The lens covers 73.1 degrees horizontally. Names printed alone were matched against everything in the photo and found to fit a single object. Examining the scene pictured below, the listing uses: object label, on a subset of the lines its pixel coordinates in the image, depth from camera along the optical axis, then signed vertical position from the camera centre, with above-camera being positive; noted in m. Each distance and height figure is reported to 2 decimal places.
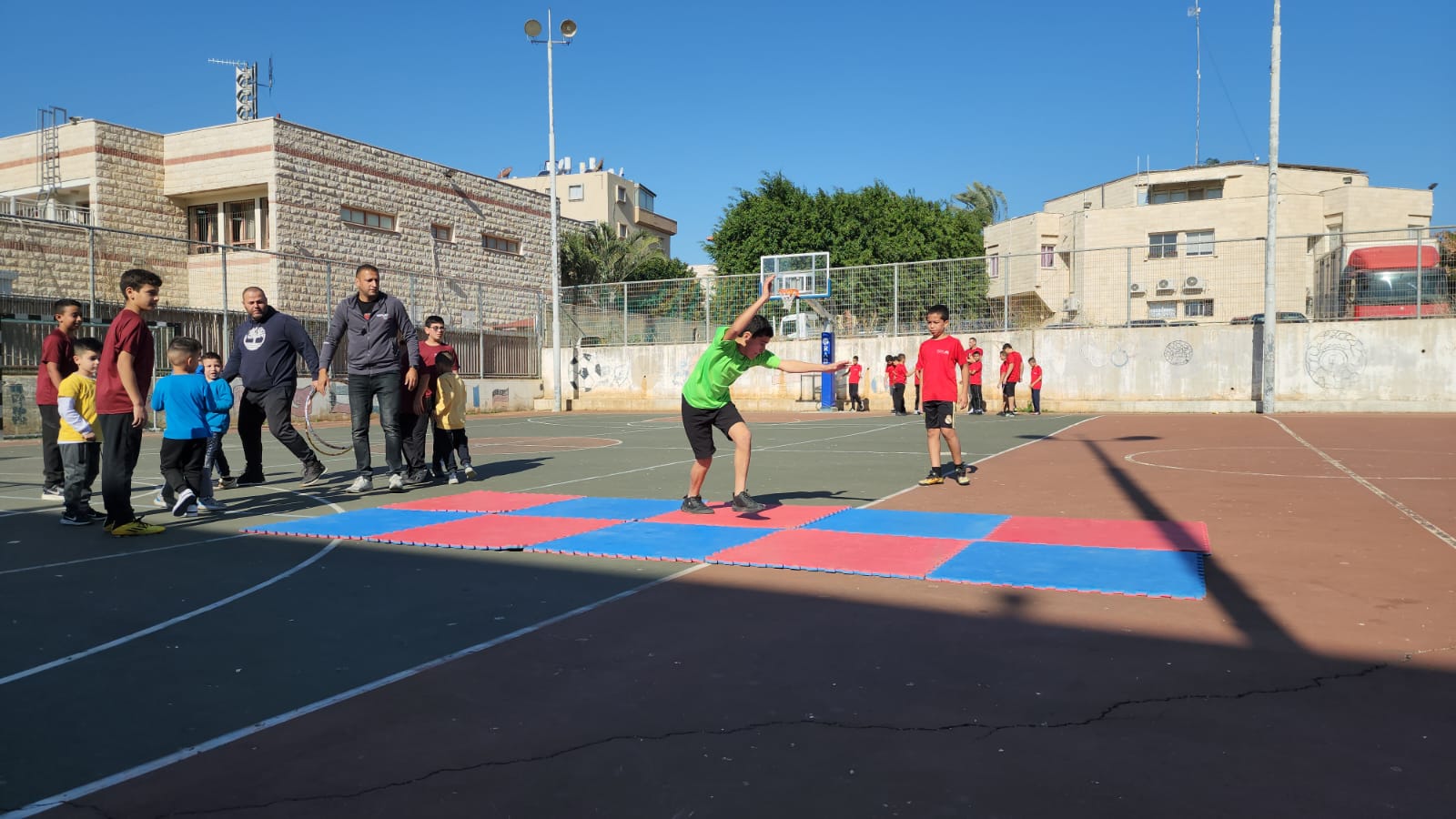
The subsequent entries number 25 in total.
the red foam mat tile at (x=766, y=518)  7.88 -1.20
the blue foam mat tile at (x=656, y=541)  6.64 -1.20
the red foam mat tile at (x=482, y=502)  9.09 -1.23
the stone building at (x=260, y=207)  29.91 +5.72
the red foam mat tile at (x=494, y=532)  7.16 -1.22
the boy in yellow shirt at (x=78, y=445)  8.09 -0.56
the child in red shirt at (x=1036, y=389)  26.92 -0.48
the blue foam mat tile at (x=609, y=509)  8.42 -1.20
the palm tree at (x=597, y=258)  45.59 +5.46
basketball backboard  31.20 +3.13
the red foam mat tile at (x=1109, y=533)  6.78 -1.20
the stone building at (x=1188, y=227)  29.80 +7.38
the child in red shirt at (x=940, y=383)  10.41 -0.12
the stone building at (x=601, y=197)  74.69 +13.79
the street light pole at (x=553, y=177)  32.56 +6.64
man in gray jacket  9.91 +0.22
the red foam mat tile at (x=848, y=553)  6.11 -1.20
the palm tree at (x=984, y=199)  77.50 +13.67
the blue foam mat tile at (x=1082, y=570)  5.52 -1.20
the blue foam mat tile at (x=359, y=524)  7.62 -1.21
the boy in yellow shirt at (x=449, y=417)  11.20 -0.48
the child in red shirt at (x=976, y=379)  25.42 -0.19
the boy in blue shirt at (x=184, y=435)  8.24 -0.49
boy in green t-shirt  7.99 -0.18
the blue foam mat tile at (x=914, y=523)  7.40 -1.20
